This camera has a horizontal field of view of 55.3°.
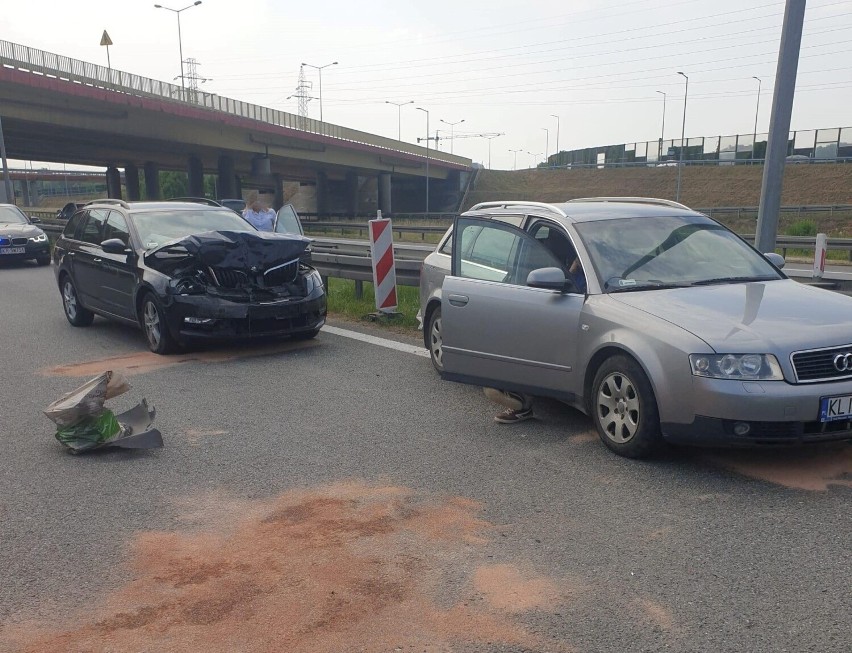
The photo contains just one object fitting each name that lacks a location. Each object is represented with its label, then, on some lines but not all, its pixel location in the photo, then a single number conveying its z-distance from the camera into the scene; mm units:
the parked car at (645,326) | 4551
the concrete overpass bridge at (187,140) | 34281
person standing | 12797
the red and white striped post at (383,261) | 10609
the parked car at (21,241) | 20250
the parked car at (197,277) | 8523
